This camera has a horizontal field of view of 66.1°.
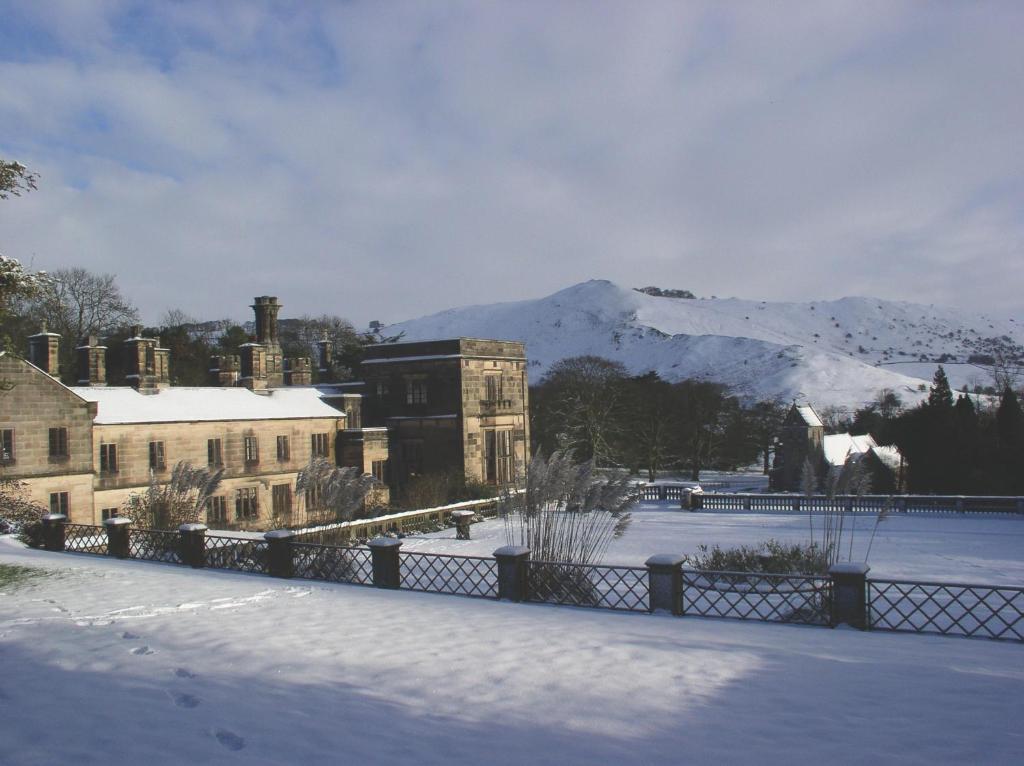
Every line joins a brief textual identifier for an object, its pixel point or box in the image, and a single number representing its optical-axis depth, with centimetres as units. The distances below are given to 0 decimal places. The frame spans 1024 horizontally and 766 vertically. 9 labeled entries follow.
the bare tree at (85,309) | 4625
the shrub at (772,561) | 1428
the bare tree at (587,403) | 5062
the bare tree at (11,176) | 1301
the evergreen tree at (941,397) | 3656
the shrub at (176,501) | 1911
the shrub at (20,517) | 1881
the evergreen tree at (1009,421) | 3369
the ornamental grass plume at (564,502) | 1294
